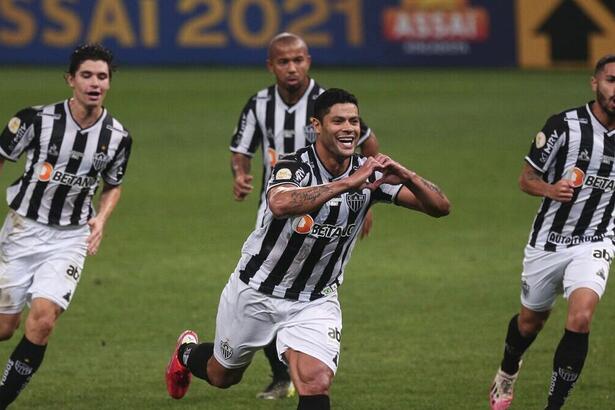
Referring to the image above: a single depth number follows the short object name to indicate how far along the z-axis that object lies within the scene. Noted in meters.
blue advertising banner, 59.81
